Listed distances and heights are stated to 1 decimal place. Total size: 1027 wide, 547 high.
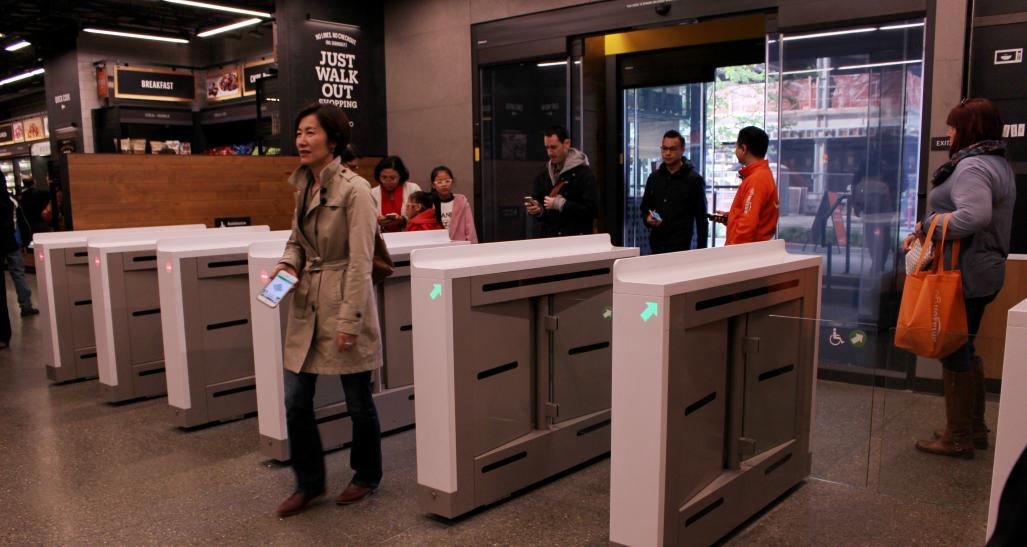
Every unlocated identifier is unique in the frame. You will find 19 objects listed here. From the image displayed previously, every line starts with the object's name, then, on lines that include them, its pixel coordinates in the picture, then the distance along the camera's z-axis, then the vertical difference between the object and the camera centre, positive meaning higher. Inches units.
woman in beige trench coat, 109.0 -14.2
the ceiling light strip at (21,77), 562.7 +75.8
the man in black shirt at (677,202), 198.1 -8.4
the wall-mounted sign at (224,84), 511.8 +61.4
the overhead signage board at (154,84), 483.1 +60.0
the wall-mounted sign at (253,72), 485.1 +64.9
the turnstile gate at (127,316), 178.2 -32.8
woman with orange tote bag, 118.7 -7.4
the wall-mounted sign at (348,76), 274.7 +35.8
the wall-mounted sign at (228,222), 259.2 -15.6
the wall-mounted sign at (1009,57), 174.4 +24.3
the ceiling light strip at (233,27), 416.6 +82.2
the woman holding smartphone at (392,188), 196.5 -4.0
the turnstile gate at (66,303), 200.2 -32.8
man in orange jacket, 148.7 -5.6
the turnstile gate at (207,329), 155.8 -31.8
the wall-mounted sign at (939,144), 181.8 +5.1
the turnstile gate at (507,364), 112.7 -30.4
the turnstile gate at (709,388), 91.1 -28.7
